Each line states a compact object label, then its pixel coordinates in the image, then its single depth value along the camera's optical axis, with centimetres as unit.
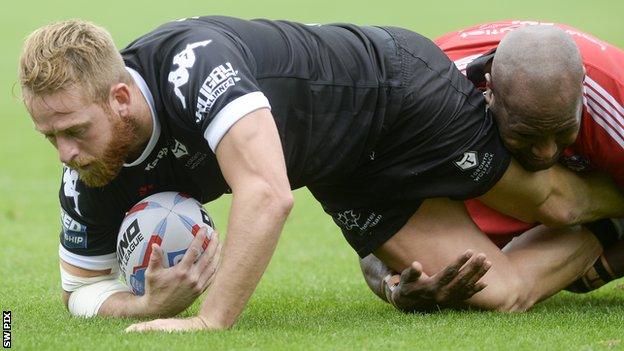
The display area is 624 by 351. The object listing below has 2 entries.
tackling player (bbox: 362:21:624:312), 1121
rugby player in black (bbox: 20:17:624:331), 966
